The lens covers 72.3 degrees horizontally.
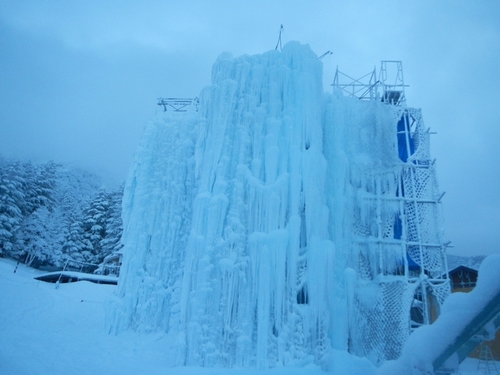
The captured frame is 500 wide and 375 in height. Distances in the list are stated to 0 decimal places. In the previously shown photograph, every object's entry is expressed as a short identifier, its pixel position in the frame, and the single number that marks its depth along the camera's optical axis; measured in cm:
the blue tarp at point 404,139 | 1296
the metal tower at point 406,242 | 1103
